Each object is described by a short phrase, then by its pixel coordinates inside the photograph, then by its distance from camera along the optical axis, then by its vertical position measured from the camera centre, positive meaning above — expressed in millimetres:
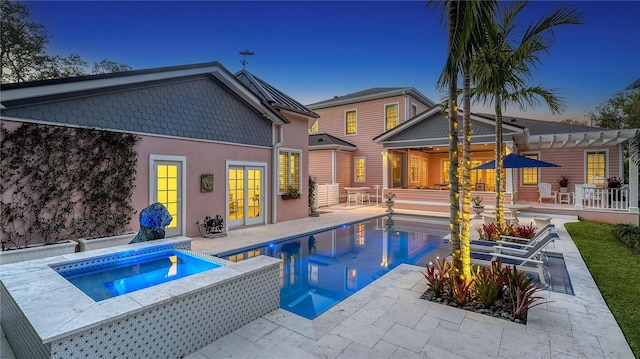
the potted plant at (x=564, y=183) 15117 -166
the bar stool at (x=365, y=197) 19300 -1158
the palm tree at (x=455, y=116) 4082 +1002
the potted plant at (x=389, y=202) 14917 -1133
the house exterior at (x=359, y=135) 19234 +3160
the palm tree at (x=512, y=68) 7000 +2887
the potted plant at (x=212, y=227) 9250 -1503
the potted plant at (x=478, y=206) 13289 -1193
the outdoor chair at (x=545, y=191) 14680 -562
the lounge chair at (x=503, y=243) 6743 -1586
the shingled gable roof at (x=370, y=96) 18906 +5682
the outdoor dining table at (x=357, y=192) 18677 -852
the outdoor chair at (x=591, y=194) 12395 -631
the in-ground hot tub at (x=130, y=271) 4500 -1592
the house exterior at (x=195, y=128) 6727 +1454
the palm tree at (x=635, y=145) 10078 +1268
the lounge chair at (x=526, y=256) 5422 -1550
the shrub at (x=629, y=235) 7820 -1623
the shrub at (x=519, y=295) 3973 -1617
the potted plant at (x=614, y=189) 11953 -370
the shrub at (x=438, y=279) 4719 -1630
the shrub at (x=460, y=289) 4371 -1653
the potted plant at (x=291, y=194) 12384 -607
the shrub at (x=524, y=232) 8195 -1484
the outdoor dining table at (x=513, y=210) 11527 -1198
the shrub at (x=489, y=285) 4296 -1568
